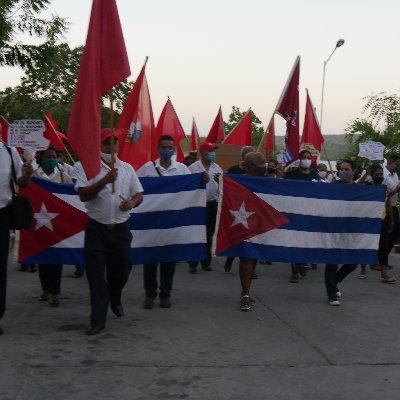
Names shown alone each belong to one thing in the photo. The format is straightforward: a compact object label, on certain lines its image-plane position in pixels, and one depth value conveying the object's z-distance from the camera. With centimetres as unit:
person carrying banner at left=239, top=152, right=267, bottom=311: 686
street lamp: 3503
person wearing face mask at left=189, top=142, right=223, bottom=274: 921
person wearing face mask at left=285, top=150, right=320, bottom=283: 884
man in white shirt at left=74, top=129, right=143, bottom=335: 570
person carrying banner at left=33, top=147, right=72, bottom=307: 681
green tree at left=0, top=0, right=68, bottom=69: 1906
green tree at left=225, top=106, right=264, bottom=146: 4884
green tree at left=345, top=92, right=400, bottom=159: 3441
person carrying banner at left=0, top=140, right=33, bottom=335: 560
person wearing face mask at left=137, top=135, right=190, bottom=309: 688
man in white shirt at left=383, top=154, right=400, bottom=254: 965
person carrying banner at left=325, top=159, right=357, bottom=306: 726
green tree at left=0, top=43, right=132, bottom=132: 3434
